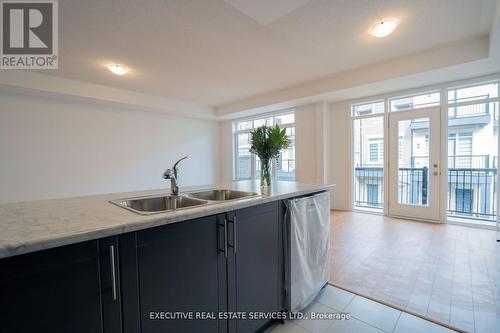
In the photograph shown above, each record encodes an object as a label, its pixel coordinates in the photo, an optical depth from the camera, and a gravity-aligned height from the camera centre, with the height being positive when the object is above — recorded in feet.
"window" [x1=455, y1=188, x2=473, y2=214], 13.19 -2.52
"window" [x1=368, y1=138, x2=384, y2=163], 15.15 +0.61
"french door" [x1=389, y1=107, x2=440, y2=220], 13.21 -0.31
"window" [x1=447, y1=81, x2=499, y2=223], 12.00 +0.36
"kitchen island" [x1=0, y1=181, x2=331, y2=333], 2.45 -1.48
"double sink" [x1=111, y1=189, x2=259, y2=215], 5.11 -0.97
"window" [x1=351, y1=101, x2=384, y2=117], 15.11 +3.49
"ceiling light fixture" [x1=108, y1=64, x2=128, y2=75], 11.62 +4.89
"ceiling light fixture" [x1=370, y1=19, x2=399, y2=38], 8.19 +4.94
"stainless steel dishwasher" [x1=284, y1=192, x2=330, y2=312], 5.47 -2.37
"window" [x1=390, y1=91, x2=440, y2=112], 13.28 +3.48
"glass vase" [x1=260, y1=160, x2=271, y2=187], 6.98 -0.44
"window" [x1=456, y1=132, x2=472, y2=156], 12.48 +0.76
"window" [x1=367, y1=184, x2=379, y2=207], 15.91 -2.57
